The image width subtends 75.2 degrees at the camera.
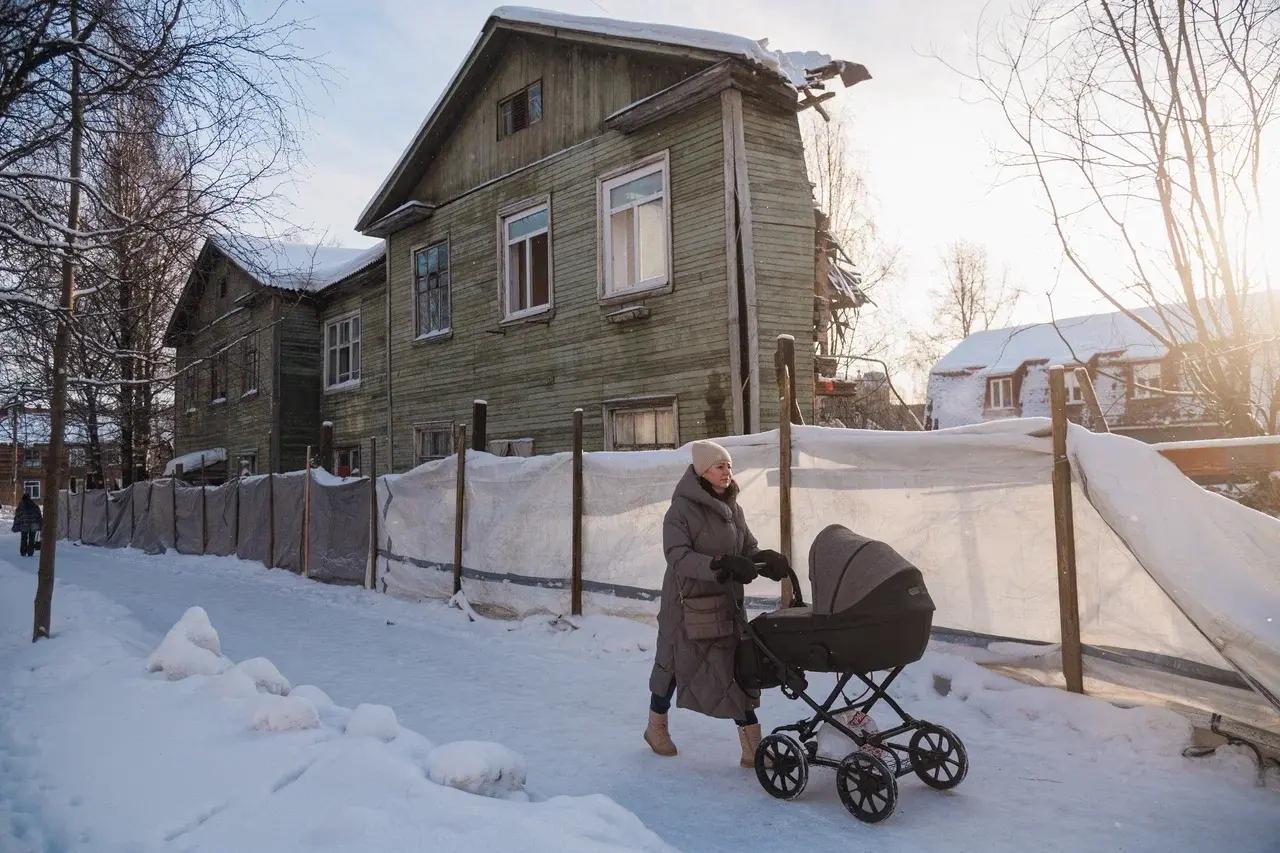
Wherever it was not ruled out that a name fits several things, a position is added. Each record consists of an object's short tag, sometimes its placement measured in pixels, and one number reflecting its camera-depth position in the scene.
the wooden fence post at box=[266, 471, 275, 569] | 15.30
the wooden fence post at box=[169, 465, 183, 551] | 20.28
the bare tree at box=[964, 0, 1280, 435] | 6.45
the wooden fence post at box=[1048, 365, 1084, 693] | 5.21
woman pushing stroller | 4.33
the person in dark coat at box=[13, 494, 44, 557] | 22.16
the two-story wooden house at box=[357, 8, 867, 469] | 11.13
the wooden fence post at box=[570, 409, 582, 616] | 8.54
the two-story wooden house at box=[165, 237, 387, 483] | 19.73
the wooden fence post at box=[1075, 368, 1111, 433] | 5.98
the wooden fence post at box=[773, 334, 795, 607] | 6.86
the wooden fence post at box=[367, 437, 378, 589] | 12.12
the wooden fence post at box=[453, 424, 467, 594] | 10.28
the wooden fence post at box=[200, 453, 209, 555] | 18.69
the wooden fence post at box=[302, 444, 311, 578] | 14.05
